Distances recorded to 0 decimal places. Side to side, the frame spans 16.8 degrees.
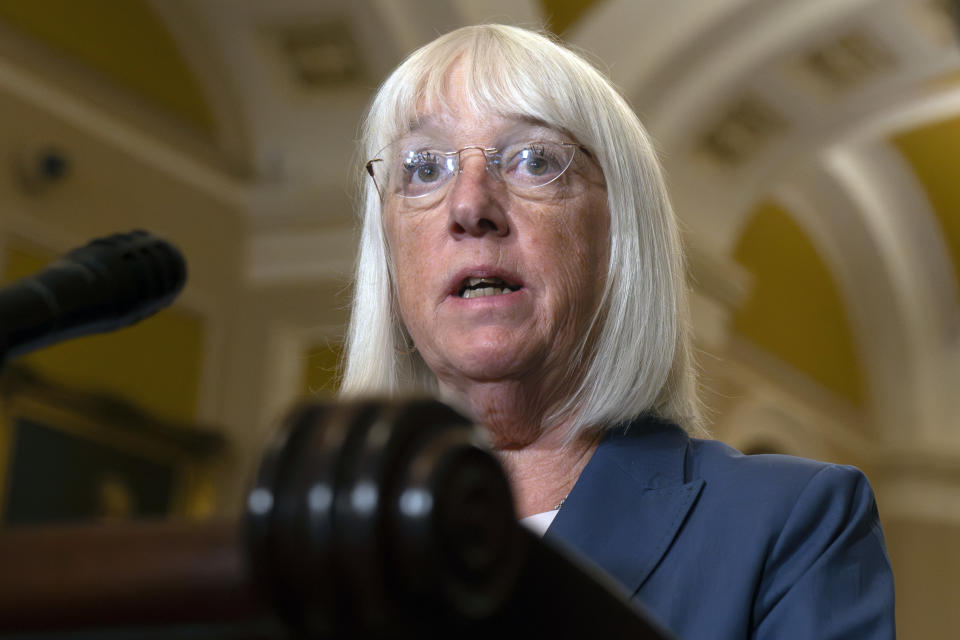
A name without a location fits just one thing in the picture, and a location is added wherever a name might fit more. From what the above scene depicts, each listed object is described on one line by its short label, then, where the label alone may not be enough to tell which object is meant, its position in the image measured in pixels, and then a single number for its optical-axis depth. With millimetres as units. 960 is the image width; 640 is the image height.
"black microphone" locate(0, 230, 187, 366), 1327
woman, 1553
